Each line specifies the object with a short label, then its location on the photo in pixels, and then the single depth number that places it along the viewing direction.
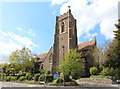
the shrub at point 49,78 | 22.42
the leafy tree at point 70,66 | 18.41
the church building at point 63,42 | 31.62
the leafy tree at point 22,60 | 31.06
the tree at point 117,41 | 22.38
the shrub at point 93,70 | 25.28
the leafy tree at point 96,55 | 26.33
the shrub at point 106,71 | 22.49
